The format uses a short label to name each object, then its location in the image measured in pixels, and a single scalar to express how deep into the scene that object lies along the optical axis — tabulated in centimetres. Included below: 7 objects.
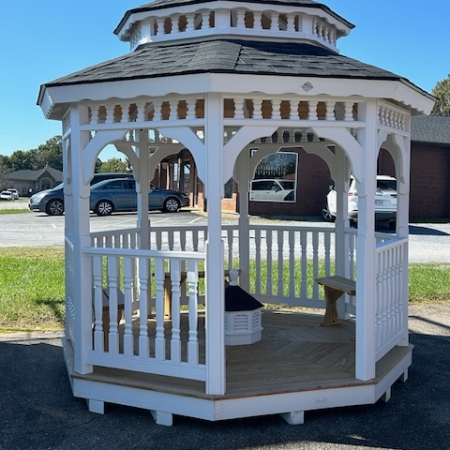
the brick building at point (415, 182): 2066
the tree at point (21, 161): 9288
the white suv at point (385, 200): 1634
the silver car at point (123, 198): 2128
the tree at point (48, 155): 9106
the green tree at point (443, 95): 4638
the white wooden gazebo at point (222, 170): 362
